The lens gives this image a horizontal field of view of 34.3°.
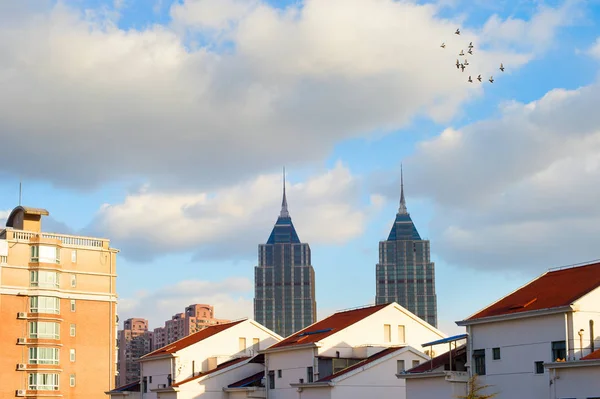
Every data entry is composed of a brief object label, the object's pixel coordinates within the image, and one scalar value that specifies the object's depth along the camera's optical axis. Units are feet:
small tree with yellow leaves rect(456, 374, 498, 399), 188.03
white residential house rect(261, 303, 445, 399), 235.81
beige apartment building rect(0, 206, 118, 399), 353.92
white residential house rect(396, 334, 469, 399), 196.85
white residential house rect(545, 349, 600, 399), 166.71
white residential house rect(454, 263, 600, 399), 178.60
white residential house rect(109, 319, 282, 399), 274.36
